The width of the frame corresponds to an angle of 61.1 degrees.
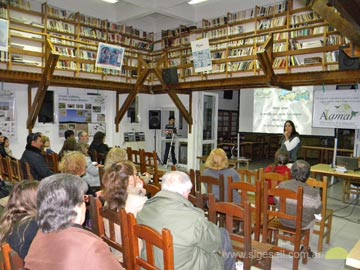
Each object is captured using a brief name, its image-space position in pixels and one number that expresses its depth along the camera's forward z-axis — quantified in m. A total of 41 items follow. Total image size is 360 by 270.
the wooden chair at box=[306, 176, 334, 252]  3.21
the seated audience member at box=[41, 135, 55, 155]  5.52
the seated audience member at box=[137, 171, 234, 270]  1.64
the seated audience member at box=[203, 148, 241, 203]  3.37
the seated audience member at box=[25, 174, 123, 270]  1.24
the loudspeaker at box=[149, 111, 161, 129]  9.21
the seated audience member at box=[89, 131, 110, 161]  5.75
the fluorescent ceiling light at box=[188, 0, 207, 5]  7.38
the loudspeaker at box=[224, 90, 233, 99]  12.09
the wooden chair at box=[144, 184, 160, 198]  2.55
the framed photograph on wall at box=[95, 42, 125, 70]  6.50
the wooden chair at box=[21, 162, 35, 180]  3.80
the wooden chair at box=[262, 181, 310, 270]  2.70
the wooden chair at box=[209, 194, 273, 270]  1.98
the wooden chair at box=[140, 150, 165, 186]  4.84
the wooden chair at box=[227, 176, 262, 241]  2.84
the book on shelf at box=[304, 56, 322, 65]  5.88
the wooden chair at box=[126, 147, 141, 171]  5.62
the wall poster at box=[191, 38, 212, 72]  6.47
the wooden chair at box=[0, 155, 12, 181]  4.27
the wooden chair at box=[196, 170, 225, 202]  3.04
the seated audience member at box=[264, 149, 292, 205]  3.73
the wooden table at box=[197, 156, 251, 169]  6.67
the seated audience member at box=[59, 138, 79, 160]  4.62
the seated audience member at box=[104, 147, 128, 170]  3.51
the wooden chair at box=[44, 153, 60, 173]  4.47
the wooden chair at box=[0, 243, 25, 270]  1.20
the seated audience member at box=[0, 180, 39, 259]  1.62
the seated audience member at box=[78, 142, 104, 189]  3.85
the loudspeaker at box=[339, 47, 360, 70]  4.91
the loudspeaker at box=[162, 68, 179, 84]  7.41
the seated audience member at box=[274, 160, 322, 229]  2.88
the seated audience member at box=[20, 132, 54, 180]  4.03
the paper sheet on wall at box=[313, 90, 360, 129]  5.39
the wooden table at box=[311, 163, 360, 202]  4.59
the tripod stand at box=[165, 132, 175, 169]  8.44
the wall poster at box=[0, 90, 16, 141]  6.55
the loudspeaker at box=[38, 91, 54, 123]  7.18
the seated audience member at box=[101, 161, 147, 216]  2.19
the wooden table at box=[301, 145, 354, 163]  8.84
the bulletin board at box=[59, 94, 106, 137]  7.55
